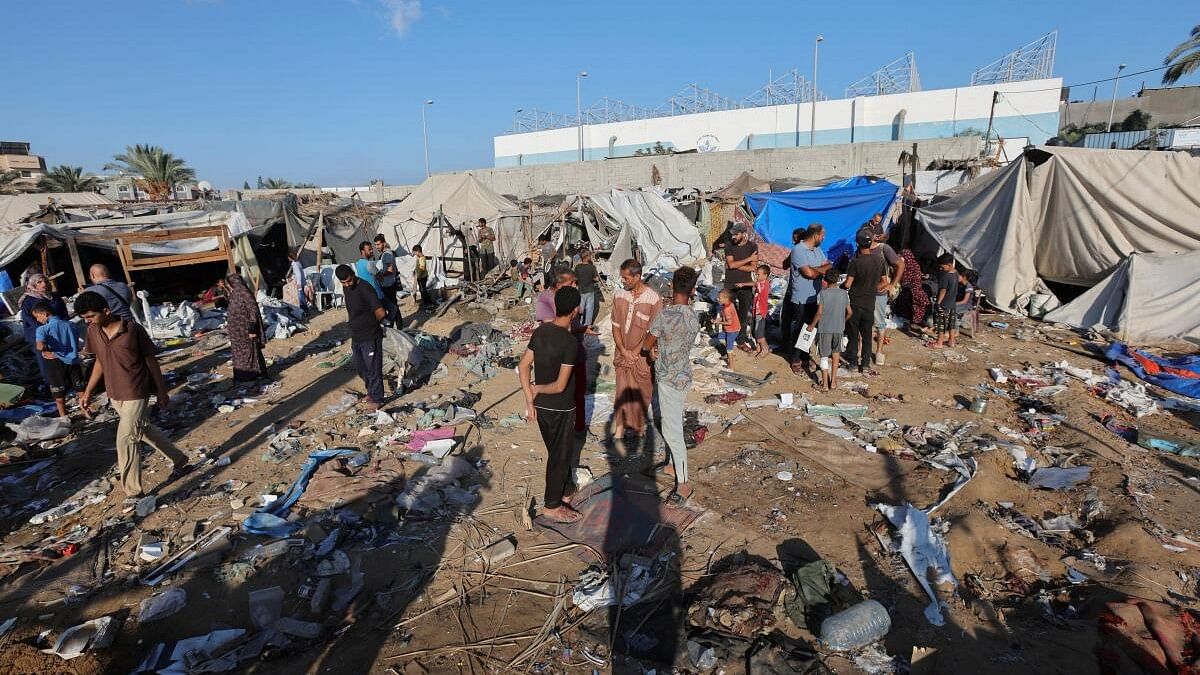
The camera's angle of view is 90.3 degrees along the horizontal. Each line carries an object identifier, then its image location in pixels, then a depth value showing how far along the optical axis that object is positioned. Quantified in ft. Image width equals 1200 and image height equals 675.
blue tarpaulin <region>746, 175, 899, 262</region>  36.78
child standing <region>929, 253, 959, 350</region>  25.79
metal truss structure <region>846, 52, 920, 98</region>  103.45
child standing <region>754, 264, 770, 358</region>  26.89
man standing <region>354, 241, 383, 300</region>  29.32
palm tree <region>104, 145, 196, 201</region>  86.22
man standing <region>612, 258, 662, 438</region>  17.07
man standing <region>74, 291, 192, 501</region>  14.90
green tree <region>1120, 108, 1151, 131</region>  113.67
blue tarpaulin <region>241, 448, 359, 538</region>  14.33
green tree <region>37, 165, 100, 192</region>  87.51
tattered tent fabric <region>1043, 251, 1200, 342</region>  25.90
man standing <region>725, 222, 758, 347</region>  24.64
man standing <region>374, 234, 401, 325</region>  32.42
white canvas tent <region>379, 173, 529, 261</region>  47.03
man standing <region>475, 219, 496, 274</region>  44.65
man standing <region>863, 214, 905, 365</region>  24.13
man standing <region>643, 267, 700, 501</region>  14.44
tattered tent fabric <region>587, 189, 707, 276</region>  45.50
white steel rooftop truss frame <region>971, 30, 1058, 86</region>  95.04
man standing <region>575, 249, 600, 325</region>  27.27
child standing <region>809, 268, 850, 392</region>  21.18
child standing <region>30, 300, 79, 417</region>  21.72
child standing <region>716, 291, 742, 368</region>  24.94
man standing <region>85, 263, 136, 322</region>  22.16
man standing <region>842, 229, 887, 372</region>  21.79
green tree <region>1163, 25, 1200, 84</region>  72.43
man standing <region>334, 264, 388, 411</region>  20.85
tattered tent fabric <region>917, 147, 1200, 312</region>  28.50
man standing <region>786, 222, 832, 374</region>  23.81
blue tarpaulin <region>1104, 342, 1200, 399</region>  20.90
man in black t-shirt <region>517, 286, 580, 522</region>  12.73
